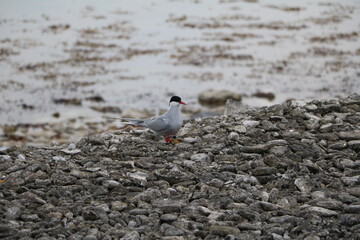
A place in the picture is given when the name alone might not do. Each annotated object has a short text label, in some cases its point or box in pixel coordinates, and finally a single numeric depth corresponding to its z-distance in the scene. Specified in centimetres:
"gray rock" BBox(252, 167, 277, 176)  2011
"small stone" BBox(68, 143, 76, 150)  2377
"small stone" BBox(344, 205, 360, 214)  1717
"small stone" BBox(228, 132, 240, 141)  2356
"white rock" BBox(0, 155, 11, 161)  2230
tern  2283
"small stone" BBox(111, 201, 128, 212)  1755
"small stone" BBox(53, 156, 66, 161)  2197
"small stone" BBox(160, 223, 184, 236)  1587
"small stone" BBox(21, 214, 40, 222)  1709
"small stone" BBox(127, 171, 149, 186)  1947
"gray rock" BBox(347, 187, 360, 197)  1850
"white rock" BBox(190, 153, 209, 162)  2162
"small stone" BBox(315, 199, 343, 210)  1744
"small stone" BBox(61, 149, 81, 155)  2292
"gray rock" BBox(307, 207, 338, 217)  1698
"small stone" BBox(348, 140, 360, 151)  2233
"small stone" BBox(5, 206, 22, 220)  1726
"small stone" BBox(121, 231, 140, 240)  1542
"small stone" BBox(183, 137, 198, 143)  2378
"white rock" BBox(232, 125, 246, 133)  2428
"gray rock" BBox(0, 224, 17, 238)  1622
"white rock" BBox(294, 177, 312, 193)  1902
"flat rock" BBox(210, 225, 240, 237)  1589
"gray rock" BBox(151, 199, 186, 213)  1739
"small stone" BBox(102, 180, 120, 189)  1928
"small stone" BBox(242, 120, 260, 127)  2496
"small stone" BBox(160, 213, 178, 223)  1669
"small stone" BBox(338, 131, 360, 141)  2303
